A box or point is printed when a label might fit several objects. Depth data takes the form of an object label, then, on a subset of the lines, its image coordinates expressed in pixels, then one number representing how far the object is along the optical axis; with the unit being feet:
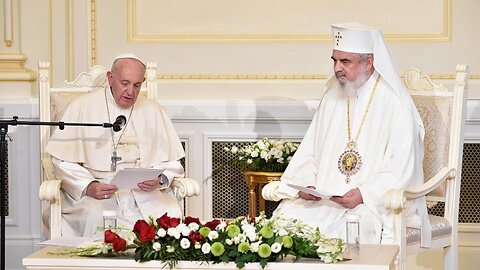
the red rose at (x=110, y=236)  18.56
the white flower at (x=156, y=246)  18.19
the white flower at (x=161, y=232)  18.33
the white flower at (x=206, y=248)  18.03
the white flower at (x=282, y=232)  18.31
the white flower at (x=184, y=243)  18.15
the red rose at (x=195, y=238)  18.26
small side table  26.53
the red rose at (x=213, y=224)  18.66
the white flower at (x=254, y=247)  17.94
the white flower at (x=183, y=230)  18.28
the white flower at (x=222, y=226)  18.53
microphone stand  20.90
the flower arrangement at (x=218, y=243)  18.03
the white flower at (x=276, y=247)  17.95
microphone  22.39
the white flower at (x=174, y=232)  18.25
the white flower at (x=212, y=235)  18.24
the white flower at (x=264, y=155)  26.71
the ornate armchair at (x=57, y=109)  23.68
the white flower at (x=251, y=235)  18.11
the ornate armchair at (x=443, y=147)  24.30
